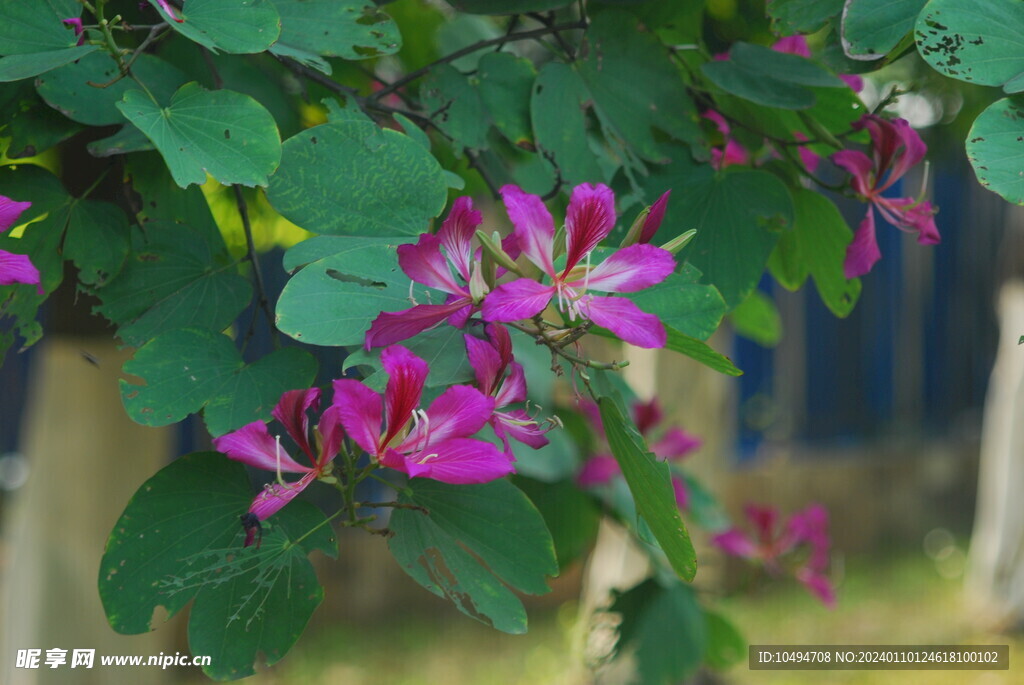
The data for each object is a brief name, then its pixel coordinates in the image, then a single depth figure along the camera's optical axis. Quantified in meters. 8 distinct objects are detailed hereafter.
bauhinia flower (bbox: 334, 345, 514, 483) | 1.69
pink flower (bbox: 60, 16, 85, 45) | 1.77
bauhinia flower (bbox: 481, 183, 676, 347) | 1.70
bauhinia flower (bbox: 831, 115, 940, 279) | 2.00
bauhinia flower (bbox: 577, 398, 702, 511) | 2.94
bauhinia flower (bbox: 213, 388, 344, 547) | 1.74
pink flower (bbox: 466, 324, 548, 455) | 1.73
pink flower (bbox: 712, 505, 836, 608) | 3.69
